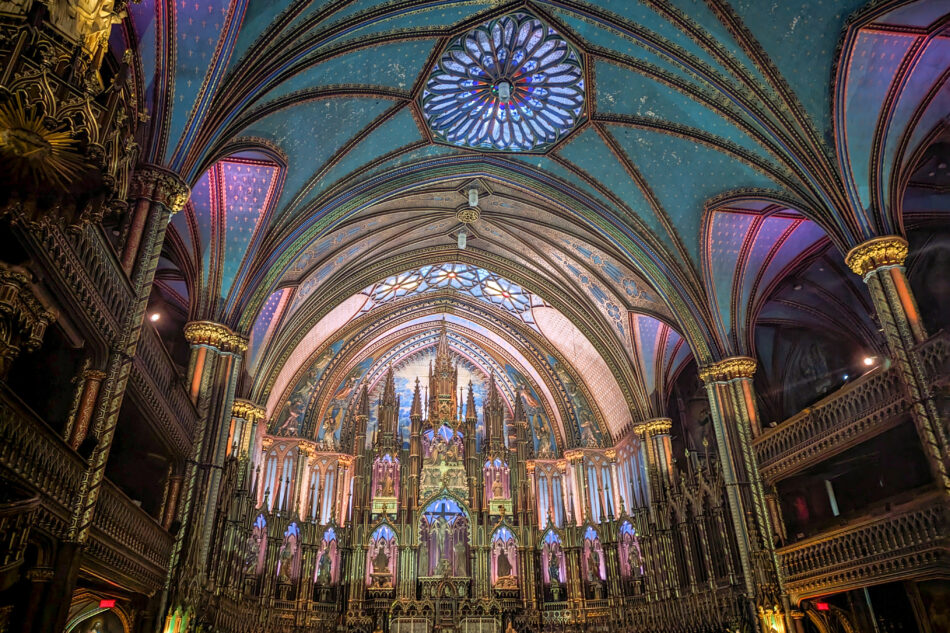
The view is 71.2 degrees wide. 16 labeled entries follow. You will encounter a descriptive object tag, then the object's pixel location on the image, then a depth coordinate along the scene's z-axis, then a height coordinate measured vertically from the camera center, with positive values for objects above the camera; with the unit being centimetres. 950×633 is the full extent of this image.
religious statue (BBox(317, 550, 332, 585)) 2102 +254
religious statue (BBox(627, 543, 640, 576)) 2059 +267
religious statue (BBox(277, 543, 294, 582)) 2009 +262
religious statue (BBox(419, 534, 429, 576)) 2195 +304
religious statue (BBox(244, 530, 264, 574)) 1861 +274
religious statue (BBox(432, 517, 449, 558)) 2244 +382
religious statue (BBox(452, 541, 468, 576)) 2215 +297
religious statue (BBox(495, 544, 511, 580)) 2225 +274
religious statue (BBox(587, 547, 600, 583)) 2141 +258
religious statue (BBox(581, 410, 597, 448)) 2411 +730
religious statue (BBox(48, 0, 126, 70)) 527 +472
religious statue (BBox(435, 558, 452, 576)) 2197 +264
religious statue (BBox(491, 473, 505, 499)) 2361 +531
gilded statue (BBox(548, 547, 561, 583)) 2183 +262
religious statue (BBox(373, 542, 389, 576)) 2170 +281
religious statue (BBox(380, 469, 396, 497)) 2302 +528
